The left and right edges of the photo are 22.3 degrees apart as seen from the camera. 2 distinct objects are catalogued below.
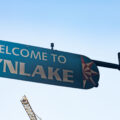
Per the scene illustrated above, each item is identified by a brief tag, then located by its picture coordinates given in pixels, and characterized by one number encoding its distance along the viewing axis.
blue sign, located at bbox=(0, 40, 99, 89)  5.77
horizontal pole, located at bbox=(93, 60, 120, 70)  6.78
